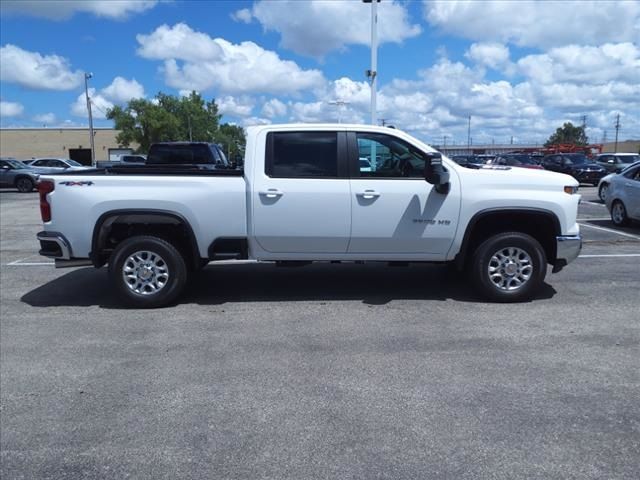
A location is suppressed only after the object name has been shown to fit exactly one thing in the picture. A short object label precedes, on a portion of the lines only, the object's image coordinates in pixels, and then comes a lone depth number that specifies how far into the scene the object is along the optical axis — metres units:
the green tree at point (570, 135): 112.75
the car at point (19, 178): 27.86
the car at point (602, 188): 16.00
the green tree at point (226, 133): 98.29
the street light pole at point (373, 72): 17.98
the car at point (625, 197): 12.26
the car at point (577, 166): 26.94
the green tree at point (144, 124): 66.31
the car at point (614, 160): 28.18
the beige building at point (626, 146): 98.88
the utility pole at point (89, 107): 55.60
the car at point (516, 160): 29.99
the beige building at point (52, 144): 73.88
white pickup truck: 6.30
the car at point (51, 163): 33.46
